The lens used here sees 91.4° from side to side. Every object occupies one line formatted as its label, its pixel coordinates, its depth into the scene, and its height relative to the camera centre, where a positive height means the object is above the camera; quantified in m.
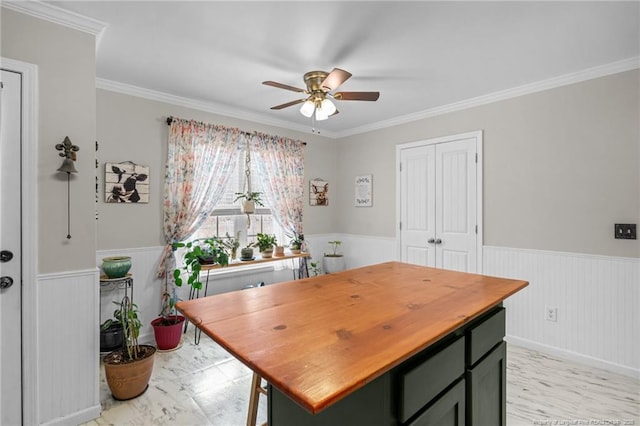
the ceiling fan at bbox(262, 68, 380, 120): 2.37 +0.90
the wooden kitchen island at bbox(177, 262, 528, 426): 0.85 -0.41
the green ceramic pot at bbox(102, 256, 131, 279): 2.71 -0.49
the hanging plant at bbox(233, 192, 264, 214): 3.80 +0.14
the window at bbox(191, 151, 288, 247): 3.76 -0.07
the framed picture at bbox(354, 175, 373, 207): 4.59 +0.32
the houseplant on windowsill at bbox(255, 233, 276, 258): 3.86 -0.40
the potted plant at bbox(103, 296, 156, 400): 2.21 -1.10
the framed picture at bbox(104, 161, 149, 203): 2.98 +0.29
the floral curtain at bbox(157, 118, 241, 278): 3.32 +0.41
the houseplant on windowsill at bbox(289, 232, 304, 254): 4.32 -0.43
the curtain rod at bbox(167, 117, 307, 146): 3.91 +1.00
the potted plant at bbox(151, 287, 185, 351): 2.99 -1.13
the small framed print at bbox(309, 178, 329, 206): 4.70 +0.30
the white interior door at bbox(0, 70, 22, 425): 1.79 -0.23
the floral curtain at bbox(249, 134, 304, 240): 4.10 +0.51
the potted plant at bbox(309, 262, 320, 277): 4.41 -0.83
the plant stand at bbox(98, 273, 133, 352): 2.69 -0.69
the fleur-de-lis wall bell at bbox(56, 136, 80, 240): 1.92 +0.32
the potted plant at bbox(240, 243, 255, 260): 3.67 -0.50
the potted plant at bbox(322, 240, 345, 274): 4.65 -0.75
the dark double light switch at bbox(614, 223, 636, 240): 2.57 -0.15
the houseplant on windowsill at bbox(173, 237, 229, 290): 3.14 -0.48
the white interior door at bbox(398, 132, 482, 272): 3.53 +0.12
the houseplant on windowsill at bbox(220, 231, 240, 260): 3.70 -0.38
